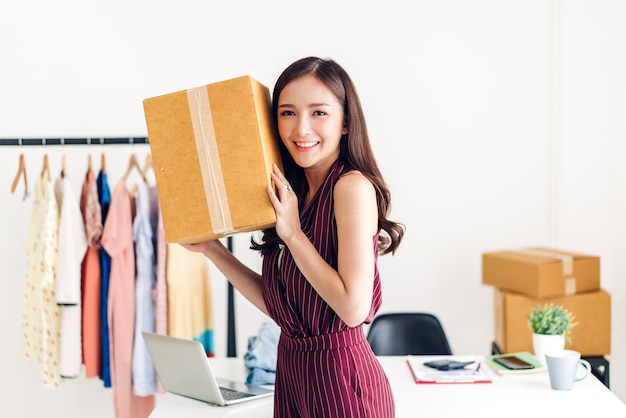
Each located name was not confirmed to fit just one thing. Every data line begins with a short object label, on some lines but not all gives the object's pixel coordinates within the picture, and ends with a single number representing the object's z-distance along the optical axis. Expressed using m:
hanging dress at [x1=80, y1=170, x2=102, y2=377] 3.00
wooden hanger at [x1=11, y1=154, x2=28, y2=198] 3.19
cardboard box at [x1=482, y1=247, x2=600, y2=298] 2.91
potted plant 2.47
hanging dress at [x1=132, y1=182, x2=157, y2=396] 2.98
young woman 1.51
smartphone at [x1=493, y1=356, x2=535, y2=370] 2.41
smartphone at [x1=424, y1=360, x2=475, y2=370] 2.44
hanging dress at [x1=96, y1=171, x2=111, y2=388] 3.01
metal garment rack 3.05
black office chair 3.02
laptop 2.04
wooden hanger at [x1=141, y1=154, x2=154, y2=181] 3.09
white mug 2.20
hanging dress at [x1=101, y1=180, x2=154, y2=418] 2.98
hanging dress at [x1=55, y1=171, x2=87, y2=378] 2.93
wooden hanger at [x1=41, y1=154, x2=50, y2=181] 3.08
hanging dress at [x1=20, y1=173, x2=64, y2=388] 2.97
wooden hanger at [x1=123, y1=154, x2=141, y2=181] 3.17
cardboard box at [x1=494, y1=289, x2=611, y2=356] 2.93
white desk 2.04
